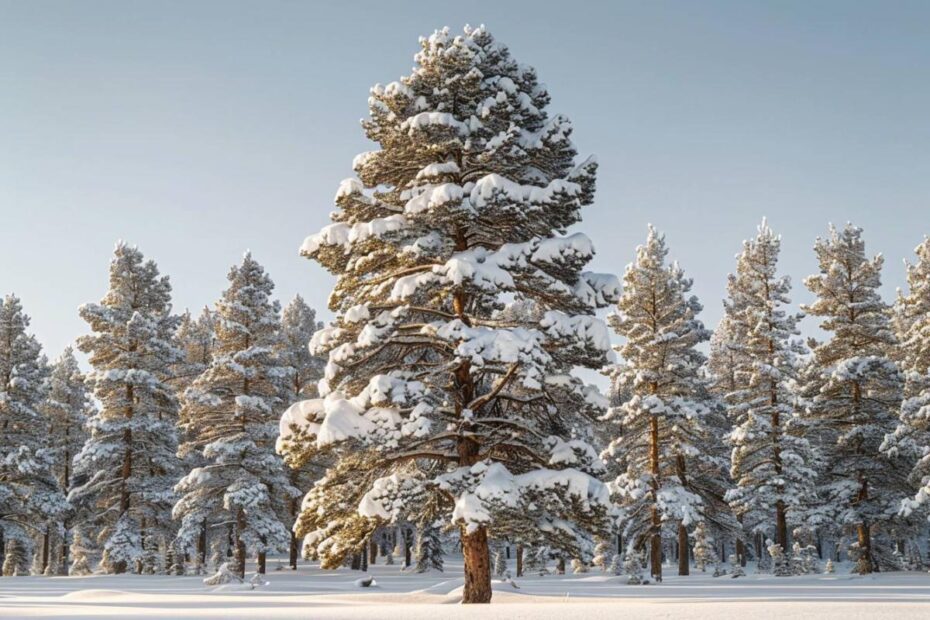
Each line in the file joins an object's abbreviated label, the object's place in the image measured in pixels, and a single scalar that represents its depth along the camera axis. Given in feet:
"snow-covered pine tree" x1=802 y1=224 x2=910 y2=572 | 111.96
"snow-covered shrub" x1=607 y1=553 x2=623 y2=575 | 117.39
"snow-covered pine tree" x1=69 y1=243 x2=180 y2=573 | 119.75
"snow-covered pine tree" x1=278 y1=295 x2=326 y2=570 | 137.24
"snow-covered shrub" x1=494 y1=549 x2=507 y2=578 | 130.62
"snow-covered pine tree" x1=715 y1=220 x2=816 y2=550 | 115.85
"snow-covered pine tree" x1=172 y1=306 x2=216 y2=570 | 137.49
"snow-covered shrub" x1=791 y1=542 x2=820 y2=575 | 112.68
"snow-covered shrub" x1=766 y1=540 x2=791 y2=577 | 109.91
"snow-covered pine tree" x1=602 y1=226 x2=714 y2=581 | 112.88
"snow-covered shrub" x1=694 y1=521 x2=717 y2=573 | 150.71
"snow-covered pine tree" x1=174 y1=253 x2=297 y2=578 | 112.78
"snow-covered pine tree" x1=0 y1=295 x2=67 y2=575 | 122.11
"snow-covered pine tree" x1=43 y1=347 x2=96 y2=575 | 172.04
